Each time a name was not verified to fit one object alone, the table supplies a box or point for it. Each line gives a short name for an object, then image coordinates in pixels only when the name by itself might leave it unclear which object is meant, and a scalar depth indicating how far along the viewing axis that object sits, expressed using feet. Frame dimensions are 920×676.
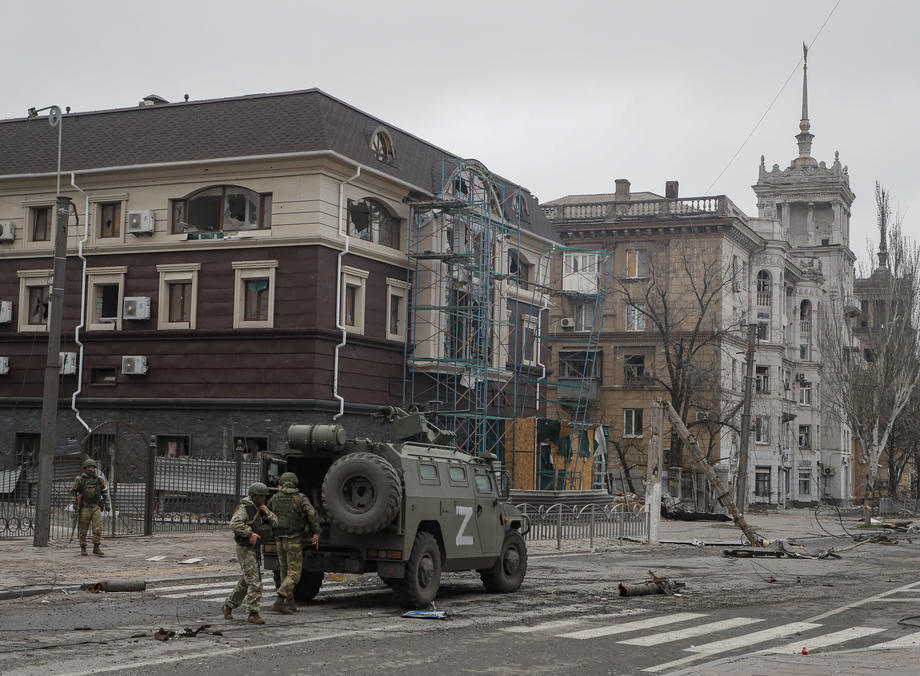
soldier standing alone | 70.03
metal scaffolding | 130.21
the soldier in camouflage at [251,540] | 43.19
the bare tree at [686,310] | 181.98
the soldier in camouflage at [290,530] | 46.21
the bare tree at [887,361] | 181.06
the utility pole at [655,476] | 100.17
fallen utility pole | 98.58
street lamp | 74.33
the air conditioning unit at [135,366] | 123.34
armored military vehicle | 48.03
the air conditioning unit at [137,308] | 123.24
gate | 86.12
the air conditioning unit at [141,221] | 123.65
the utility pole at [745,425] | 123.24
